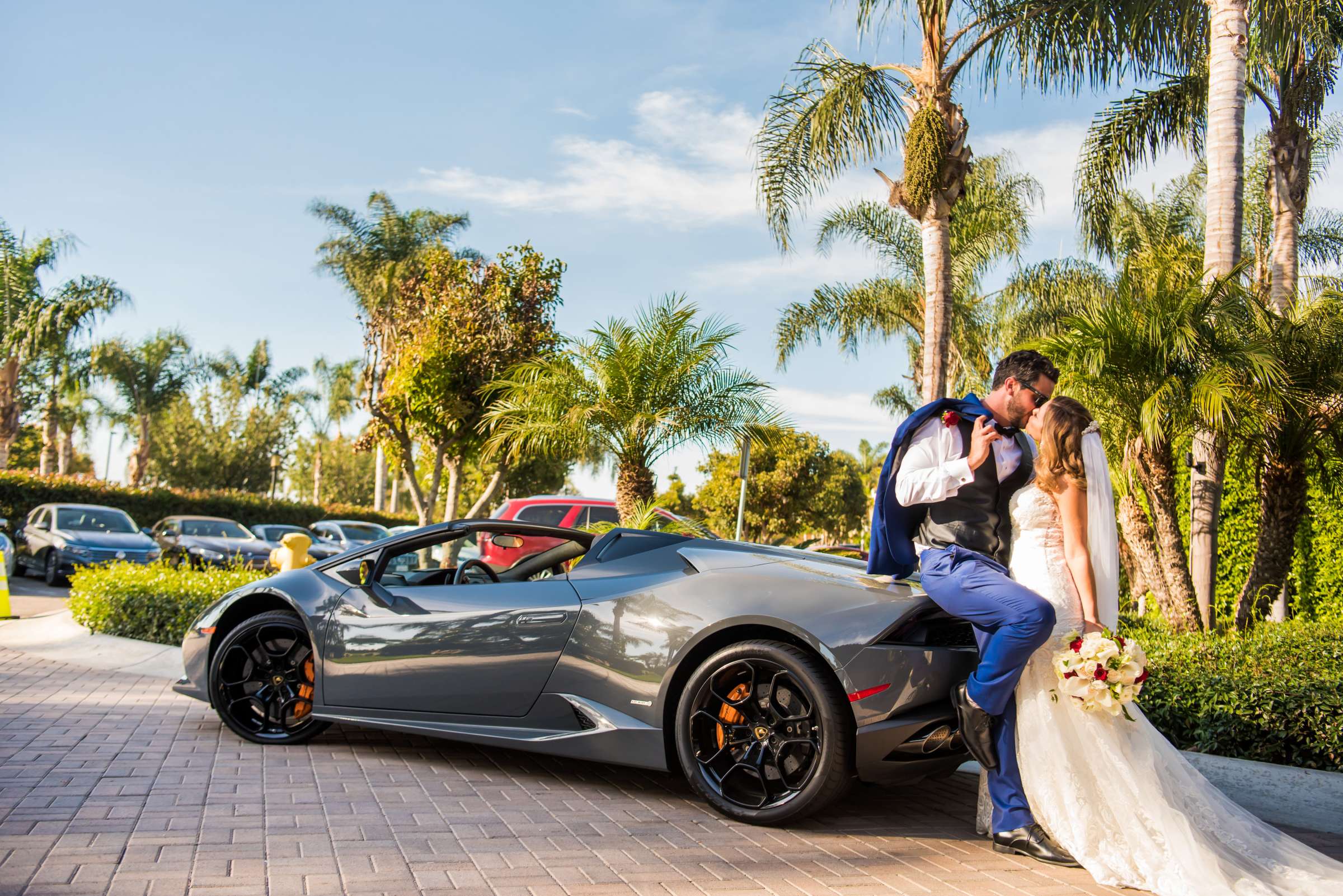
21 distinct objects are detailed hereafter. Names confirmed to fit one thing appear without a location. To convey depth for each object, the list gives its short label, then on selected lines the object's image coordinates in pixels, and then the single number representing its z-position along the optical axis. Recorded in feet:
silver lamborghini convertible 12.96
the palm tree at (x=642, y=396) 37.91
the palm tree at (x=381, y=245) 99.60
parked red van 45.21
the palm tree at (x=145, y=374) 141.28
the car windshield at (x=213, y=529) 67.26
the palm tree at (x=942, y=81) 37.37
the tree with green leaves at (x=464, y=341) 58.54
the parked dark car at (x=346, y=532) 82.99
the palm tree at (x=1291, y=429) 27.73
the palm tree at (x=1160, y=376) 25.54
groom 12.53
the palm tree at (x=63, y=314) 99.50
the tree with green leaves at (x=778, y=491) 119.03
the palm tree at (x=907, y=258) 62.95
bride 11.79
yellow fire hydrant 27.22
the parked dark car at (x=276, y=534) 74.38
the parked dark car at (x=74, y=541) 57.00
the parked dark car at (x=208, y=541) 63.52
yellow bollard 36.35
